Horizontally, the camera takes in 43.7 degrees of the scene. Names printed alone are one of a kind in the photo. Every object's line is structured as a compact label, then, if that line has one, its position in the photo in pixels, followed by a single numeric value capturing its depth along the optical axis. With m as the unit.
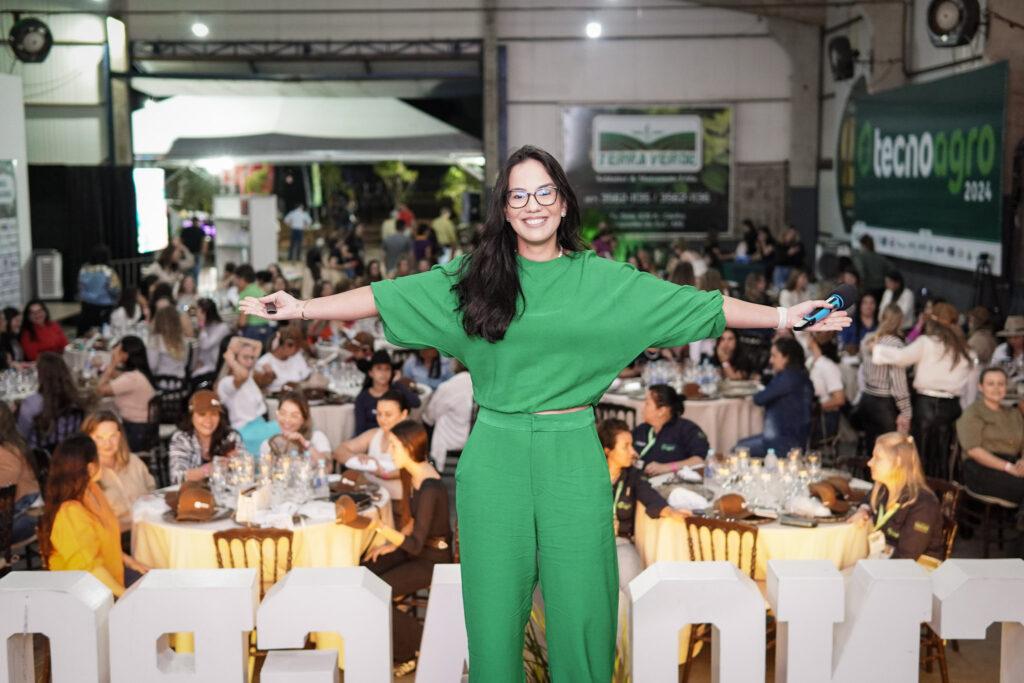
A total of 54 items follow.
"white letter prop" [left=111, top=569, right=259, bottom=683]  2.88
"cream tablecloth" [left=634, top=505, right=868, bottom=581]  5.14
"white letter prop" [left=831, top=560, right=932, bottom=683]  2.91
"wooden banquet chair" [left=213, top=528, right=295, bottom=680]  4.94
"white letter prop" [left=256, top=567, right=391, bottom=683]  2.89
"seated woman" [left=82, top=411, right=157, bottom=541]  5.58
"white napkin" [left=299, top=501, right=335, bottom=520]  5.31
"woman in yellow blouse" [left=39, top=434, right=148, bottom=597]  4.71
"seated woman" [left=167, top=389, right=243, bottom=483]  6.16
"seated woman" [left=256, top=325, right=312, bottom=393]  8.45
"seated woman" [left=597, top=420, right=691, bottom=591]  5.45
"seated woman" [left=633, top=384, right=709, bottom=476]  6.54
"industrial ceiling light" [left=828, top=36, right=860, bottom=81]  16.06
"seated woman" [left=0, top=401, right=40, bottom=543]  5.90
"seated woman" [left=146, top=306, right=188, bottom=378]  9.37
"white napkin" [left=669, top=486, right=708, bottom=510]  5.45
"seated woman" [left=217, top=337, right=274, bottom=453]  6.91
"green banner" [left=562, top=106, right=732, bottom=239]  19.23
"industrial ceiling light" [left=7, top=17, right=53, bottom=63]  17.72
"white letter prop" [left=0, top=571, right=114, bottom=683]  2.87
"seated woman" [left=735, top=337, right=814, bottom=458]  7.30
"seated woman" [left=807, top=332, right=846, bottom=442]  7.96
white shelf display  17.28
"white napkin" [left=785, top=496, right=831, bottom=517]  5.27
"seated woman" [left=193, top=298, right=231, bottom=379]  9.69
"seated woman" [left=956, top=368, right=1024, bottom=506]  6.64
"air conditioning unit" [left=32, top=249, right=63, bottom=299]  17.55
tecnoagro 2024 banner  11.32
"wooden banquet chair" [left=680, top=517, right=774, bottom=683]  5.05
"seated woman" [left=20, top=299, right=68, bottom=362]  10.29
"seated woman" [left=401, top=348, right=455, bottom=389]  8.69
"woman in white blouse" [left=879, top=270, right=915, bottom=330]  11.19
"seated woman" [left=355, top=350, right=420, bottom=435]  7.37
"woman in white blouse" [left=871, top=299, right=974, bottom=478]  7.74
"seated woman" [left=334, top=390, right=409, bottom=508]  6.19
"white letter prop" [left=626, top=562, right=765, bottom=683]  2.87
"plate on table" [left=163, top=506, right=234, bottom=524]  5.26
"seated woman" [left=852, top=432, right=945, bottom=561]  4.96
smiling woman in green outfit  2.52
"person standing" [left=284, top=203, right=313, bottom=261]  24.31
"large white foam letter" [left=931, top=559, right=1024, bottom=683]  2.85
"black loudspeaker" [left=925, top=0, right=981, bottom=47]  11.34
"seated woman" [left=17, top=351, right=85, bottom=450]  7.18
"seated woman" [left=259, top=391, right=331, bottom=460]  6.27
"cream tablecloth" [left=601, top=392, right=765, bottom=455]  8.02
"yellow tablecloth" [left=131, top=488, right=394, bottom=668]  5.15
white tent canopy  18.56
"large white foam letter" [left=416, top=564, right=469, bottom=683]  3.02
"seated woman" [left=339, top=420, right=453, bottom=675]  5.21
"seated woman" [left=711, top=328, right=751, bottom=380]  8.84
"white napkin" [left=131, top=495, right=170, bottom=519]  5.34
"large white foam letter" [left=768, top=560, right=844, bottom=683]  2.88
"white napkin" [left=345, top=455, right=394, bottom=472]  6.26
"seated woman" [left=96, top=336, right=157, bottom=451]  7.71
